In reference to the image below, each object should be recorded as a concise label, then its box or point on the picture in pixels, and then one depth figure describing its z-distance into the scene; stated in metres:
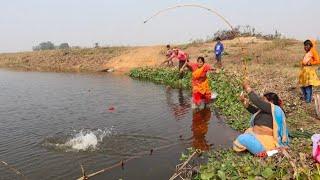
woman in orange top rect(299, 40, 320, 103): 6.68
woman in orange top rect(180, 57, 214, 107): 7.53
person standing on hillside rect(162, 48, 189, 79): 12.57
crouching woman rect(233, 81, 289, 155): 4.52
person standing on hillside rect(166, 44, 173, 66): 14.63
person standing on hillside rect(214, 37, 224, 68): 12.82
